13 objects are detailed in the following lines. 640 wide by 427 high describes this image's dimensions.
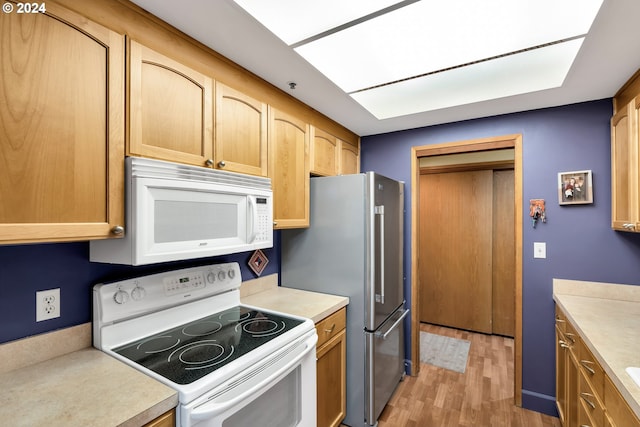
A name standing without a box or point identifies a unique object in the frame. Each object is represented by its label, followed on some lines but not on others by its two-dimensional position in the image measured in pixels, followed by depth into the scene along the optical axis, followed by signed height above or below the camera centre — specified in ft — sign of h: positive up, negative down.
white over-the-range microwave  3.67 +0.01
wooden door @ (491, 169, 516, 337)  11.41 -1.42
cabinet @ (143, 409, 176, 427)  2.97 -2.03
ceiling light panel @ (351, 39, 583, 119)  5.28 +2.68
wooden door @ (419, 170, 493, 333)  11.80 -1.34
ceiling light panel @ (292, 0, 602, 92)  3.96 +2.67
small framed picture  6.82 +0.62
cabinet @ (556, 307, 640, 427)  3.53 -2.50
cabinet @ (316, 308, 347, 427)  5.82 -3.07
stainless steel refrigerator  6.63 -1.16
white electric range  3.48 -1.80
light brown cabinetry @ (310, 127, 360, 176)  7.43 +1.63
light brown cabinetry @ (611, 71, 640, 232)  5.19 +0.99
